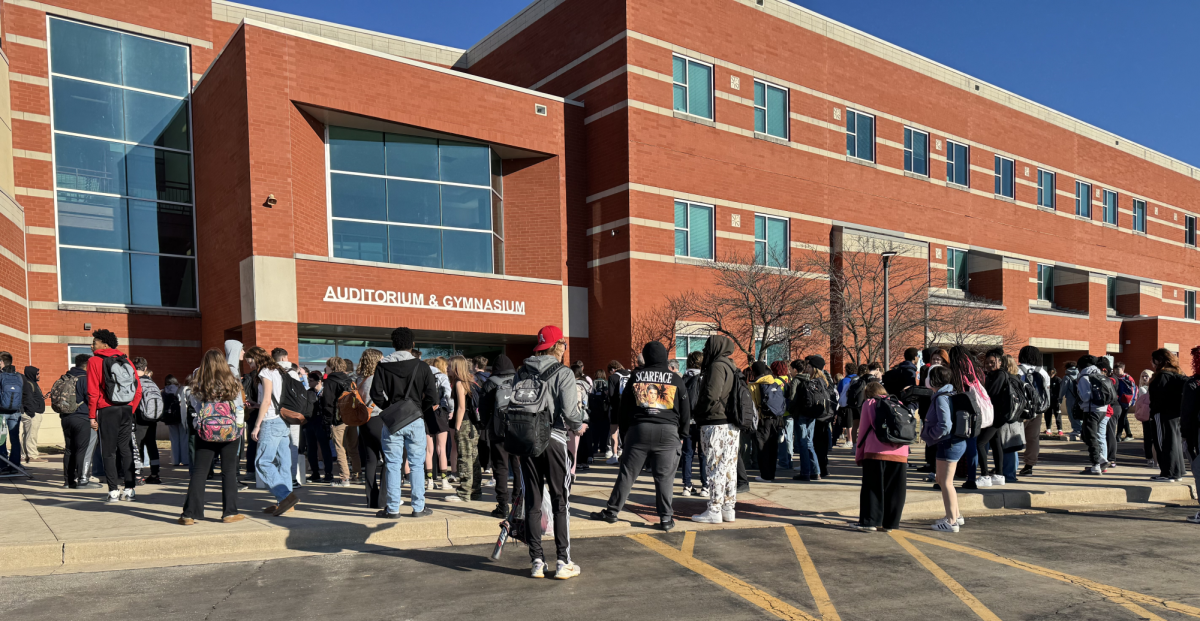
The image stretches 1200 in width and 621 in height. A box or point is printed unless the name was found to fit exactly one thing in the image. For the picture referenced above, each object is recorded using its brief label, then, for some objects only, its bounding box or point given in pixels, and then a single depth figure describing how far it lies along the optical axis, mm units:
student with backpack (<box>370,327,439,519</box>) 7879
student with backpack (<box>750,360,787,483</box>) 10250
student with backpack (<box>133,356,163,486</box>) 10102
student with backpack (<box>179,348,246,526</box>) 7621
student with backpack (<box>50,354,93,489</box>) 10117
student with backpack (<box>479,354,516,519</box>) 6090
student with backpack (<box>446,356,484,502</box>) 8922
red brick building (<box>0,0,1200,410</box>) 19328
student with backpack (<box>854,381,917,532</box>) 7527
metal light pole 20722
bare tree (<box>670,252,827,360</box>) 22047
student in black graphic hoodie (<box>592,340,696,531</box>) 7727
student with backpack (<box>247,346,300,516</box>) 8055
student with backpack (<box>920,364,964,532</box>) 7910
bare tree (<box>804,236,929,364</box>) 23906
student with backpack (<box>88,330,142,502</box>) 8852
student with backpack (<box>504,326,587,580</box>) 5922
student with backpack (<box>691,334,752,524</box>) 8227
